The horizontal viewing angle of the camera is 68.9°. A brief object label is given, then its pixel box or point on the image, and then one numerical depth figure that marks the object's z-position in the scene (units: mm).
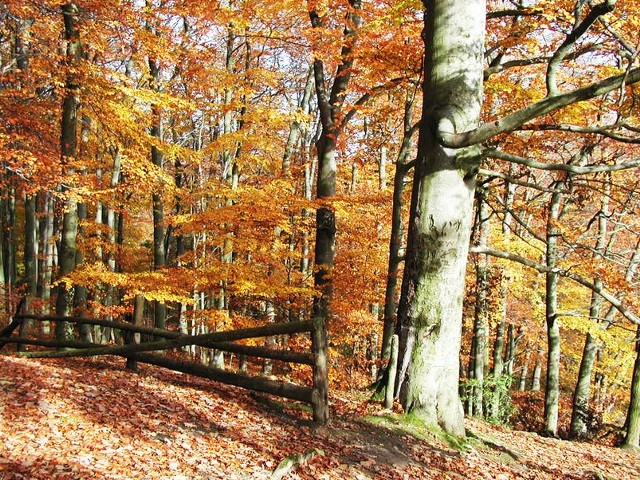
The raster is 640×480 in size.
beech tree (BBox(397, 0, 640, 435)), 6492
